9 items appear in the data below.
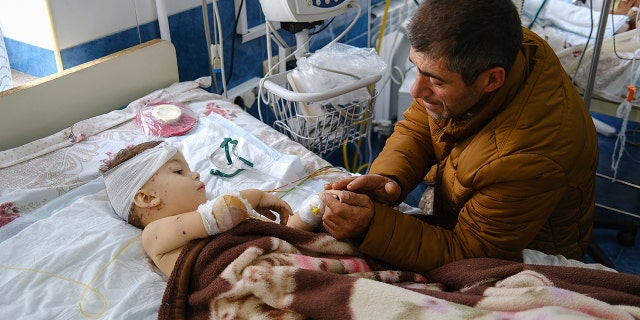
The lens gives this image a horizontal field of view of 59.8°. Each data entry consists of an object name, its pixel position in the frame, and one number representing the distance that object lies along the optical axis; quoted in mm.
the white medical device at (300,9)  1882
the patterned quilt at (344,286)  1016
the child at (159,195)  1286
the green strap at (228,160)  1675
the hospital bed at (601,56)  2369
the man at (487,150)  1178
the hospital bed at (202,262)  1048
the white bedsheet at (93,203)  1173
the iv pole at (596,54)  2025
